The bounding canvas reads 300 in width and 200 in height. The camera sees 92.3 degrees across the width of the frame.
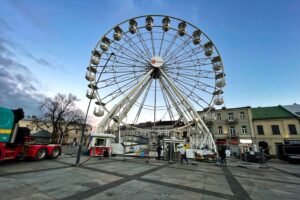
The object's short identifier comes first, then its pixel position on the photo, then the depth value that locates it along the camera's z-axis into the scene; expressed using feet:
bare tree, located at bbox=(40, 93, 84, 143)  112.37
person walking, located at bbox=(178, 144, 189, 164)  44.65
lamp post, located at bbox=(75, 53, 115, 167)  31.51
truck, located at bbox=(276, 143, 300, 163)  65.05
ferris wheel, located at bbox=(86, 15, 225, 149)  57.88
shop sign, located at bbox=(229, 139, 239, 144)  98.84
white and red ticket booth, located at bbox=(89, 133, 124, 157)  53.11
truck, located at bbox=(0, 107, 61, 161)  28.19
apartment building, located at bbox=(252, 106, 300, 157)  86.84
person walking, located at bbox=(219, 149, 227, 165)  45.11
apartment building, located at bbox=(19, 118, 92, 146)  200.75
